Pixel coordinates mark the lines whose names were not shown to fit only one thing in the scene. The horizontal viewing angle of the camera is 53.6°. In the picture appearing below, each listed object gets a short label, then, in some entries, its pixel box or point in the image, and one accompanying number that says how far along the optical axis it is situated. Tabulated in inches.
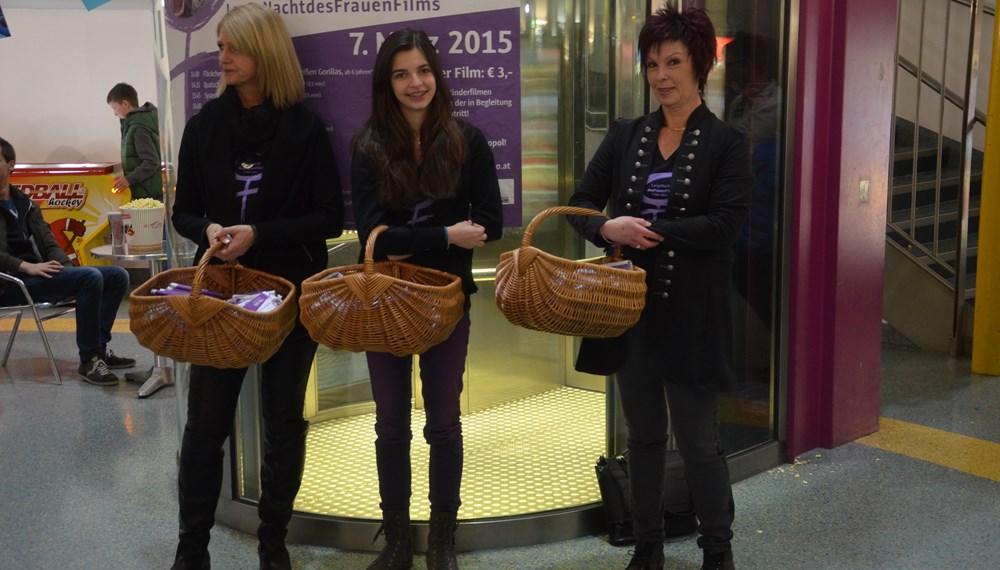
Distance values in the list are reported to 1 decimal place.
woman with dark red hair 104.4
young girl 107.7
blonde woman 110.7
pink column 156.2
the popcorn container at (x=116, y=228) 205.2
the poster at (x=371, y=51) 118.9
